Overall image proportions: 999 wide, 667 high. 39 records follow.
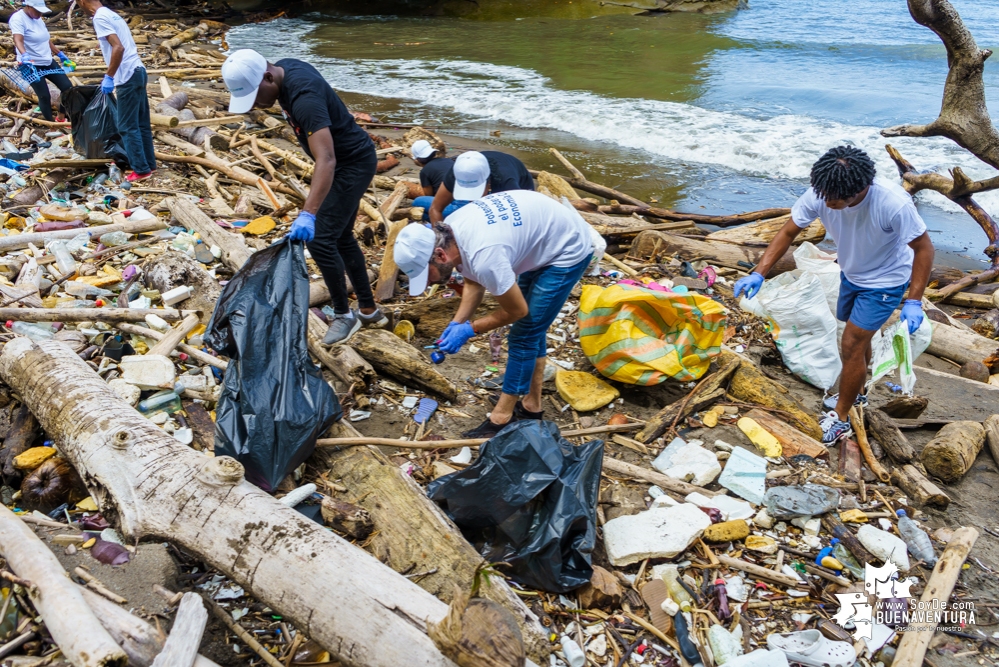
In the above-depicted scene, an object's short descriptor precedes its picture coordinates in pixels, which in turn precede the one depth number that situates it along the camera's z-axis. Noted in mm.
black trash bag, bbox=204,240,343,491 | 2967
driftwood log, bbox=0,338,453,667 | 2137
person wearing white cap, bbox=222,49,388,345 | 3545
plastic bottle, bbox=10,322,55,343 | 3822
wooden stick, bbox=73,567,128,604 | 2348
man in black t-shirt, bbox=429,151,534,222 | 4387
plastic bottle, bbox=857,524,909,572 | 2859
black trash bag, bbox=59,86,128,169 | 6348
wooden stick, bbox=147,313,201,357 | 3746
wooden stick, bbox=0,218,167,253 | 4895
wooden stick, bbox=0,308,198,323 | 3871
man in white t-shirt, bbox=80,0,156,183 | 5887
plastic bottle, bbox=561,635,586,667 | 2428
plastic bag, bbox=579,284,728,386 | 4012
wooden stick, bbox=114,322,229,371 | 3789
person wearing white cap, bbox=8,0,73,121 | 7176
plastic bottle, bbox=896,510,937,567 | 2910
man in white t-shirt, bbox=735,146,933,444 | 3252
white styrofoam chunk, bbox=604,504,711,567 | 2855
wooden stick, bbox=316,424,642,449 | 3256
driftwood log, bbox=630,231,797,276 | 5888
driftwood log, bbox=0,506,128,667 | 1970
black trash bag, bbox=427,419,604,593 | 2670
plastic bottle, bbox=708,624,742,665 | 2455
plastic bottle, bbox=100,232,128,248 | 5133
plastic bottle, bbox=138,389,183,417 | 3416
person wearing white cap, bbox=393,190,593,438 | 3006
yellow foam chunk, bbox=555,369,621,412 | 4021
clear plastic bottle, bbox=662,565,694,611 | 2693
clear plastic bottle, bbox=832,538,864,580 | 2855
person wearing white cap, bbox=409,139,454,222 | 5398
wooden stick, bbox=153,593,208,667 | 2043
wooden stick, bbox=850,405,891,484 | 3496
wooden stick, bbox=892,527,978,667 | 2410
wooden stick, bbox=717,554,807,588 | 2797
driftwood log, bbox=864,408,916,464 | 3598
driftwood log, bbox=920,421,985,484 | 3451
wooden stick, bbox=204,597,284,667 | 2314
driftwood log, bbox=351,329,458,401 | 3984
